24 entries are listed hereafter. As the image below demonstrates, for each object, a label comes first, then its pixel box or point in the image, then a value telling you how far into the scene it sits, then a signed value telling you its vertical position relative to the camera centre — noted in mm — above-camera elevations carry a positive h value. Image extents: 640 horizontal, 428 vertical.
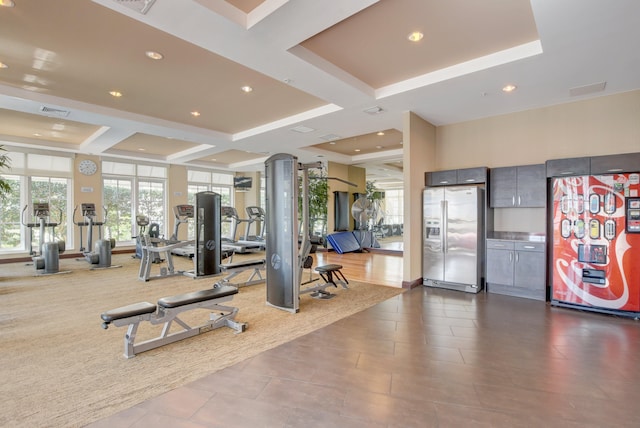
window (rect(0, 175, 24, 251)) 8242 -127
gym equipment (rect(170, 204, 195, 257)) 7219 +28
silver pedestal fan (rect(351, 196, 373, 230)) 7430 +171
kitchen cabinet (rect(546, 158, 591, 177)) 4229 +725
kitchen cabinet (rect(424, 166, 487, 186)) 5234 +724
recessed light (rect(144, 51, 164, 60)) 3762 +2033
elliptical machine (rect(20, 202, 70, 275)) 6488 -916
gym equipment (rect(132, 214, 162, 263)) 7825 -464
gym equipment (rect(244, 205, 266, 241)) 8119 +42
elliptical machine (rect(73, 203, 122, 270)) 7250 -971
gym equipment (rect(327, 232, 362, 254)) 9797 -879
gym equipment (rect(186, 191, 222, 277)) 6195 -410
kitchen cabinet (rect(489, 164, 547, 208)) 4766 +498
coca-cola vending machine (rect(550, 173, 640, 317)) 3885 -358
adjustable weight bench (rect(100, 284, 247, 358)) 2758 -980
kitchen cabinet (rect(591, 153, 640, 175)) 3906 +713
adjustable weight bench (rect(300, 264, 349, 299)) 4825 -1159
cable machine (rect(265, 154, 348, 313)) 4020 -213
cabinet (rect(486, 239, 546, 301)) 4648 -830
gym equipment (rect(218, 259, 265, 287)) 5297 -953
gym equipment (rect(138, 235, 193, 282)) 5930 -882
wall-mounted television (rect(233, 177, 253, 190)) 11367 +1256
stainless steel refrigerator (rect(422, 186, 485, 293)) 5082 -365
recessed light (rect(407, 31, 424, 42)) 3279 +1995
